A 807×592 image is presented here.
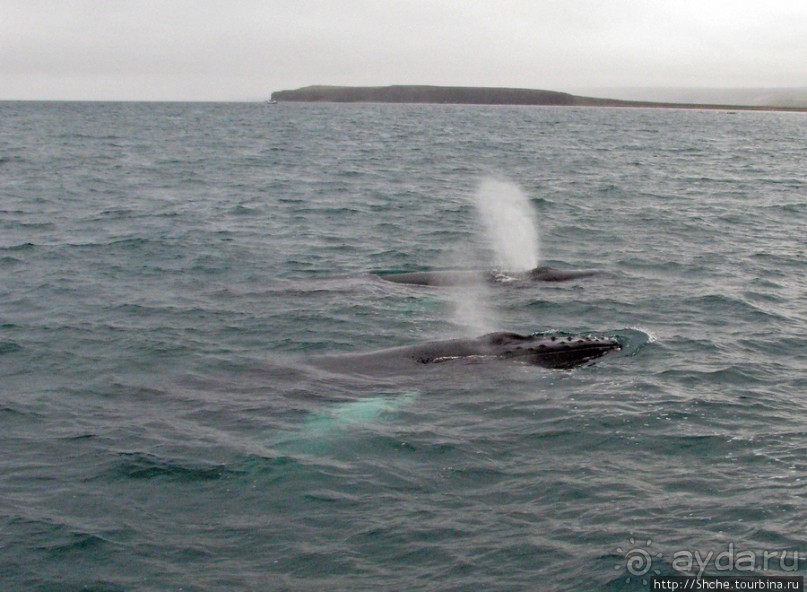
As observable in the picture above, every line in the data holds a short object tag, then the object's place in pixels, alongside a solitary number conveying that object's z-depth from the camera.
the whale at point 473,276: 23.33
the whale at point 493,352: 15.84
